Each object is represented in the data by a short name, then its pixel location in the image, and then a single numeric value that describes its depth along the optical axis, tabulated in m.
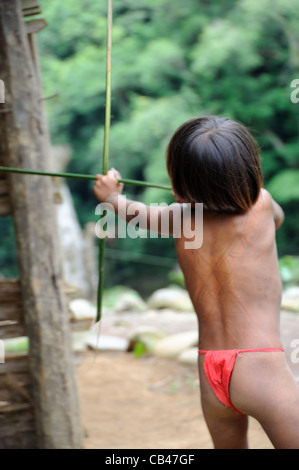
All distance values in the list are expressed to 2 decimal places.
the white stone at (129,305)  8.13
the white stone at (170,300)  7.83
